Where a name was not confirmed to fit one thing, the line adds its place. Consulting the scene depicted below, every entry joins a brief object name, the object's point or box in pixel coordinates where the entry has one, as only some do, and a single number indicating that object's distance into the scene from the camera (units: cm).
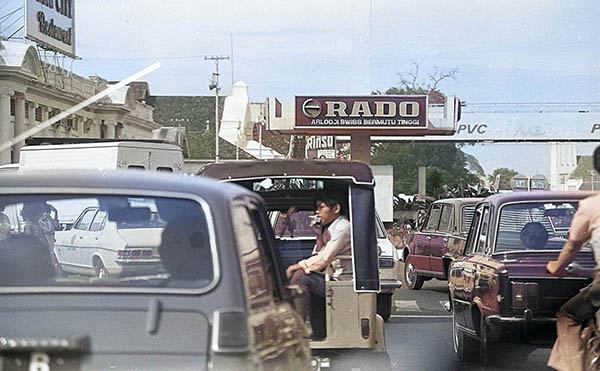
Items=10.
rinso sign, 4794
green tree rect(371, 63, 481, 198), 5797
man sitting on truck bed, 849
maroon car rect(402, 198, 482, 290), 1709
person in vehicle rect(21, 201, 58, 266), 533
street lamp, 5572
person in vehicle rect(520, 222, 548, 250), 963
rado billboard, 3519
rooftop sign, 3828
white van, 1678
